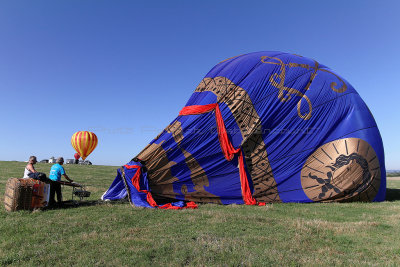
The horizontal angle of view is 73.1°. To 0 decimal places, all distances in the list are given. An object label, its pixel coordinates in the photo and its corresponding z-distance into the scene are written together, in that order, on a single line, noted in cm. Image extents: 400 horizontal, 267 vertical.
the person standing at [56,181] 838
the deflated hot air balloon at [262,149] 937
